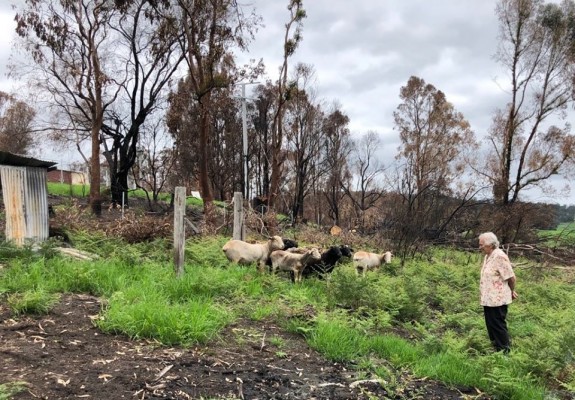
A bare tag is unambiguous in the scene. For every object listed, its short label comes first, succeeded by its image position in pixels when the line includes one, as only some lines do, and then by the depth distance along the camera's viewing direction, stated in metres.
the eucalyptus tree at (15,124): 37.56
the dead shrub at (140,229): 12.74
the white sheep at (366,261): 11.45
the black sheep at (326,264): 10.38
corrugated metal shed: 9.48
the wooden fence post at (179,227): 8.16
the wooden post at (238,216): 12.61
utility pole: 24.47
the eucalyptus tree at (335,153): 42.16
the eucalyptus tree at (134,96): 25.16
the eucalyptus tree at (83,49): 23.43
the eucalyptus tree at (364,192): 40.50
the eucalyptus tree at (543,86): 27.36
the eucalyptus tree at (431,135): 39.21
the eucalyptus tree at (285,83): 26.73
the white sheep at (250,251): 10.23
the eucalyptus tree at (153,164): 34.75
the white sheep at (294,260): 10.02
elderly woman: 6.87
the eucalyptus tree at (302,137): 39.57
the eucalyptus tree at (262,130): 40.88
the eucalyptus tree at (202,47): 19.38
